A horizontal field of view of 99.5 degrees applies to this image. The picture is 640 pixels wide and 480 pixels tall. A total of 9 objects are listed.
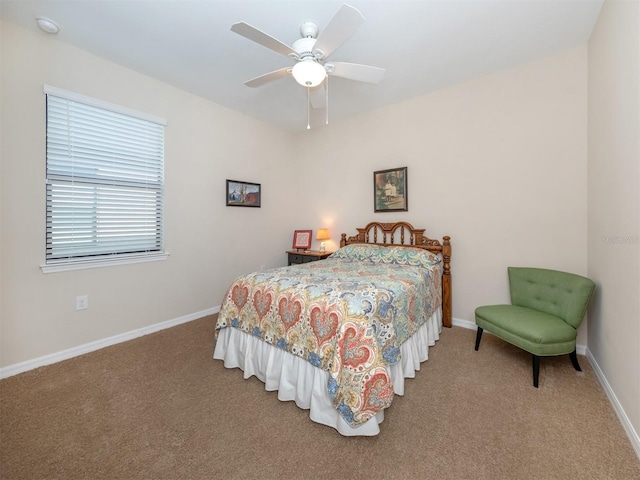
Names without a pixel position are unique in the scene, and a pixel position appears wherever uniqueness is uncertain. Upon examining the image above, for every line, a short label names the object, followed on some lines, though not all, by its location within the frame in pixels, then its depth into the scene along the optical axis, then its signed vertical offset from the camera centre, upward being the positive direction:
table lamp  4.13 +0.08
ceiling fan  1.64 +1.33
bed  1.51 -0.64
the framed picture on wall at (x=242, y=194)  3.71 +0.65
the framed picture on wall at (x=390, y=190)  3.50 +0.68
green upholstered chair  1.99 -0.61
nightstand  3.97 -0.23
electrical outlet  2.49 -0.60
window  2.35 +0.53
